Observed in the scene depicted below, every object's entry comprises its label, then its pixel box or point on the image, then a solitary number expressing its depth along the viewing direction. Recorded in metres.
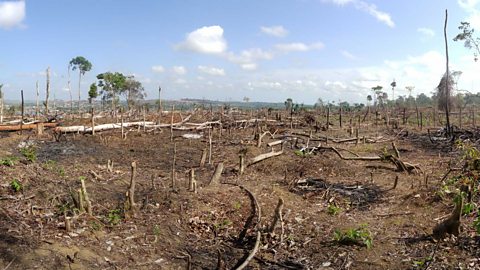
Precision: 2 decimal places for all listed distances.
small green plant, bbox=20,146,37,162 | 10.10
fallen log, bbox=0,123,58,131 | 18.47
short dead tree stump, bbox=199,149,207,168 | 11.94
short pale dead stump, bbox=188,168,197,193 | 7.86
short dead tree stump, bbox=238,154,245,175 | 10.62
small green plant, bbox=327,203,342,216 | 7.50
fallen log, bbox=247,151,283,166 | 11.79
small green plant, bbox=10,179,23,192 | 7.04
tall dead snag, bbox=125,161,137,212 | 6.66
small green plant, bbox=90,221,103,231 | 6.06
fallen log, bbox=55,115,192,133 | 17.97
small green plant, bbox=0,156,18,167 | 8.23
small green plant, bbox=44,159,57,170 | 9.49
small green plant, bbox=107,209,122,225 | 6.38
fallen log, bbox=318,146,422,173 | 10.48
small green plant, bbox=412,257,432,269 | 5.27
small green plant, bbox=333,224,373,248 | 5.94
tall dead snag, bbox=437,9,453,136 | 17.44
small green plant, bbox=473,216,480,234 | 5.25
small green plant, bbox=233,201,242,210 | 7.39
